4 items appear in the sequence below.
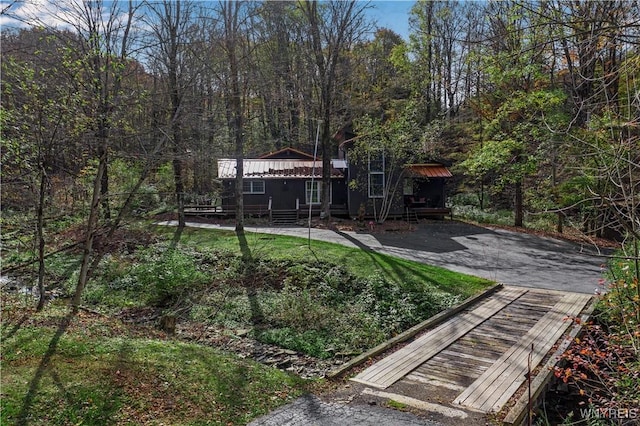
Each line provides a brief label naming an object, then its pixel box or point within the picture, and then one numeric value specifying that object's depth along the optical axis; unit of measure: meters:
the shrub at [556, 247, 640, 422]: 4.31
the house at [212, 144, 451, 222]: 23.28
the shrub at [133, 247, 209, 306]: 10.37
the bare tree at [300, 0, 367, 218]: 21.31
